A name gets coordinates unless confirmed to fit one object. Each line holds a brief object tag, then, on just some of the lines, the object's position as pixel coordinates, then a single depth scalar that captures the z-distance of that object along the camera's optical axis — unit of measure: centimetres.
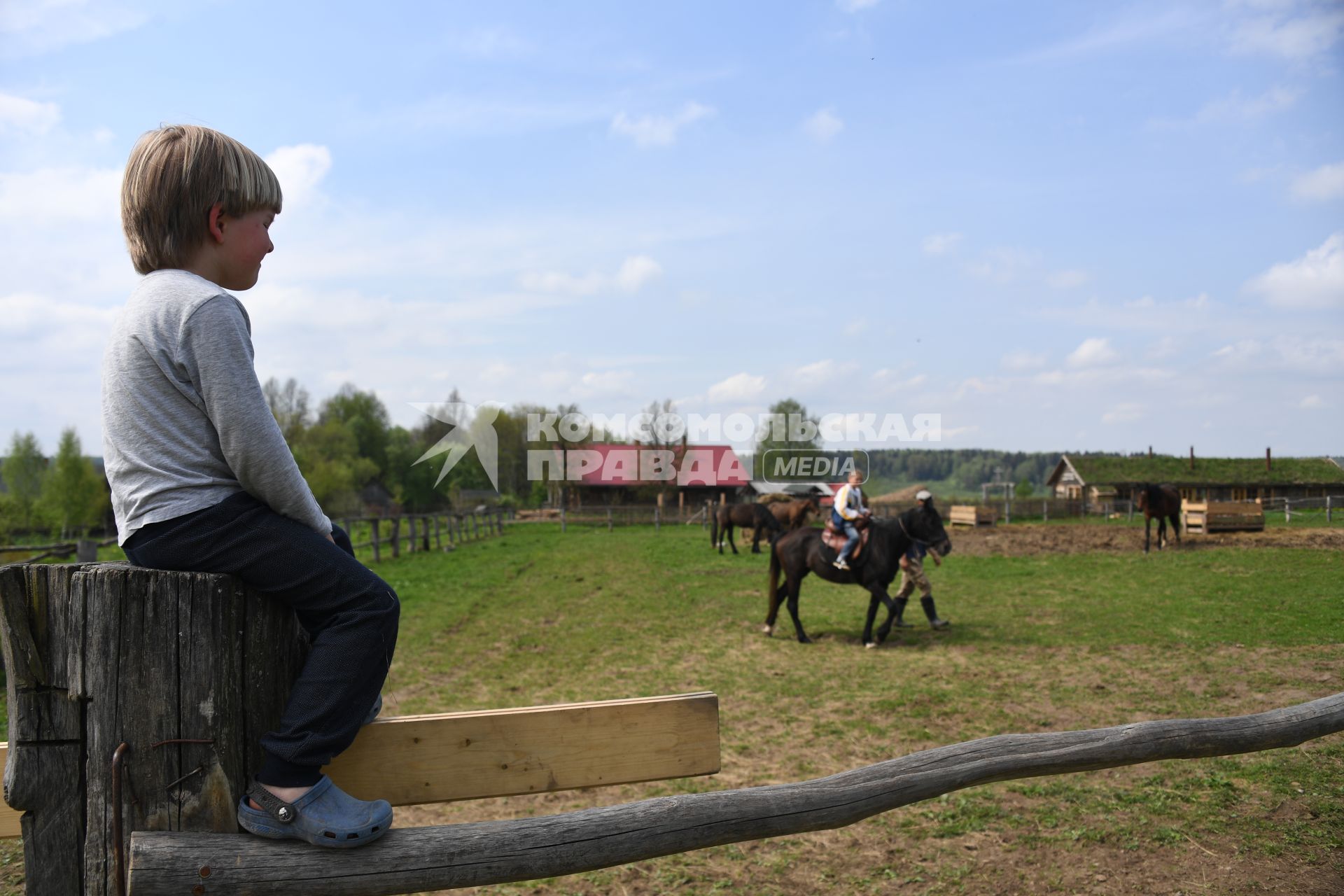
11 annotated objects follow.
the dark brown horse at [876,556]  1014
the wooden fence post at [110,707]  152
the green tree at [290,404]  6522
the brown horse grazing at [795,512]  2353
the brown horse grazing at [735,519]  2527
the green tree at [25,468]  4722
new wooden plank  181
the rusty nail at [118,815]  152
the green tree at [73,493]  4181
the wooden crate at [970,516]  3309
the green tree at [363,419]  6871
